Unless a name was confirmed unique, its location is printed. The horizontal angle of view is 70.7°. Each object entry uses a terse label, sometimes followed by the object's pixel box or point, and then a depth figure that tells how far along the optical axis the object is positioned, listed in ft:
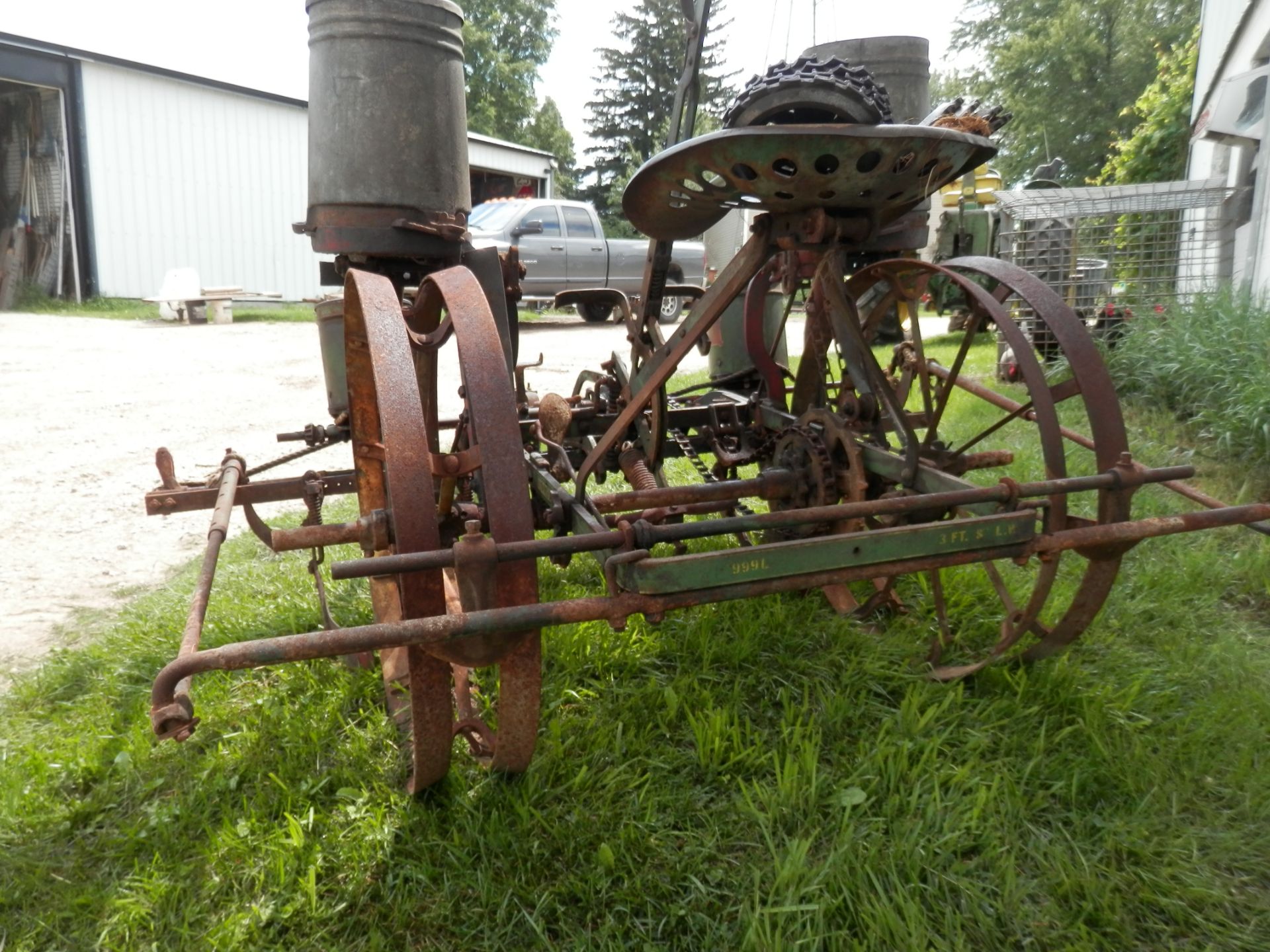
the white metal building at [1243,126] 20.92
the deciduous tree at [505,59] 106.42
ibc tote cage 22.70
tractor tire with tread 7.51
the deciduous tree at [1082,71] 107.24
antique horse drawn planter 5.88
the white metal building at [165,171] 48.11
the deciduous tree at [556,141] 113.19
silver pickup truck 43.73
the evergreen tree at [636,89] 112.98
